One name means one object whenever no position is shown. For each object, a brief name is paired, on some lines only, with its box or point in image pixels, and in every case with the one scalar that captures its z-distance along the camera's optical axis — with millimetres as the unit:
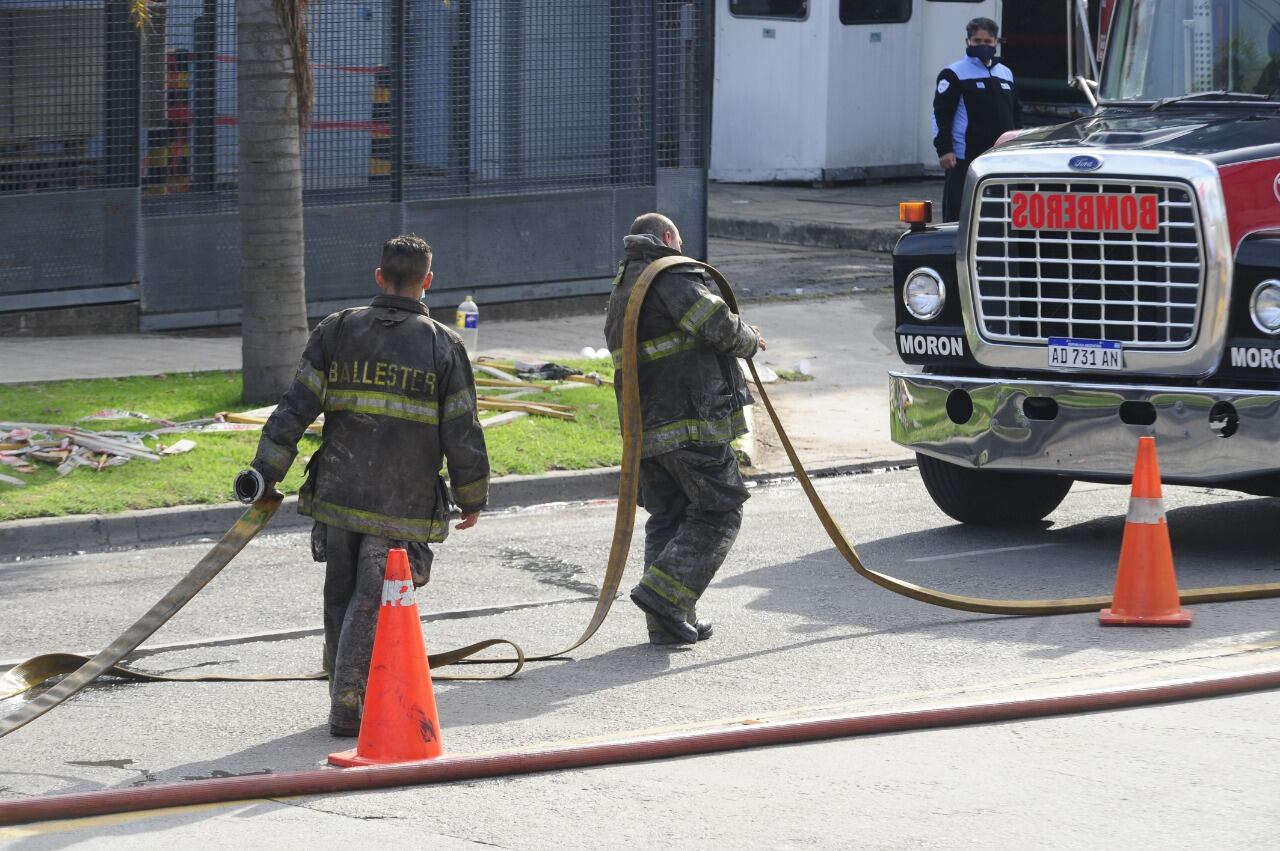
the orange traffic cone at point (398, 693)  12117
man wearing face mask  32094
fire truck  17531
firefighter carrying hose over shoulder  15484
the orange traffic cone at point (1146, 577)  15945
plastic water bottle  27516
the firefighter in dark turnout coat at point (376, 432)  13328
